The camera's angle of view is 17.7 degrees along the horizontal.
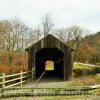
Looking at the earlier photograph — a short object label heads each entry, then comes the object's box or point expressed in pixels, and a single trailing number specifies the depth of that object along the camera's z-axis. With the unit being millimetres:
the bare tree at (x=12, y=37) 46566
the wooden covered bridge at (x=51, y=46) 24719
